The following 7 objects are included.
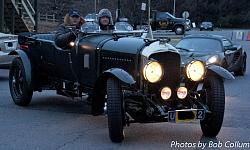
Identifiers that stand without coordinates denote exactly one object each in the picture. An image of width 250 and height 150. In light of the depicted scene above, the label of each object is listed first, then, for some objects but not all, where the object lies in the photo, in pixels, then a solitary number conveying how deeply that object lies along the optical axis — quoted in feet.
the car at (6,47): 46.55
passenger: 30.25
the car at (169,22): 159.74
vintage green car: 22.82
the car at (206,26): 265.91
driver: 29.30
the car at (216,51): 48.80
